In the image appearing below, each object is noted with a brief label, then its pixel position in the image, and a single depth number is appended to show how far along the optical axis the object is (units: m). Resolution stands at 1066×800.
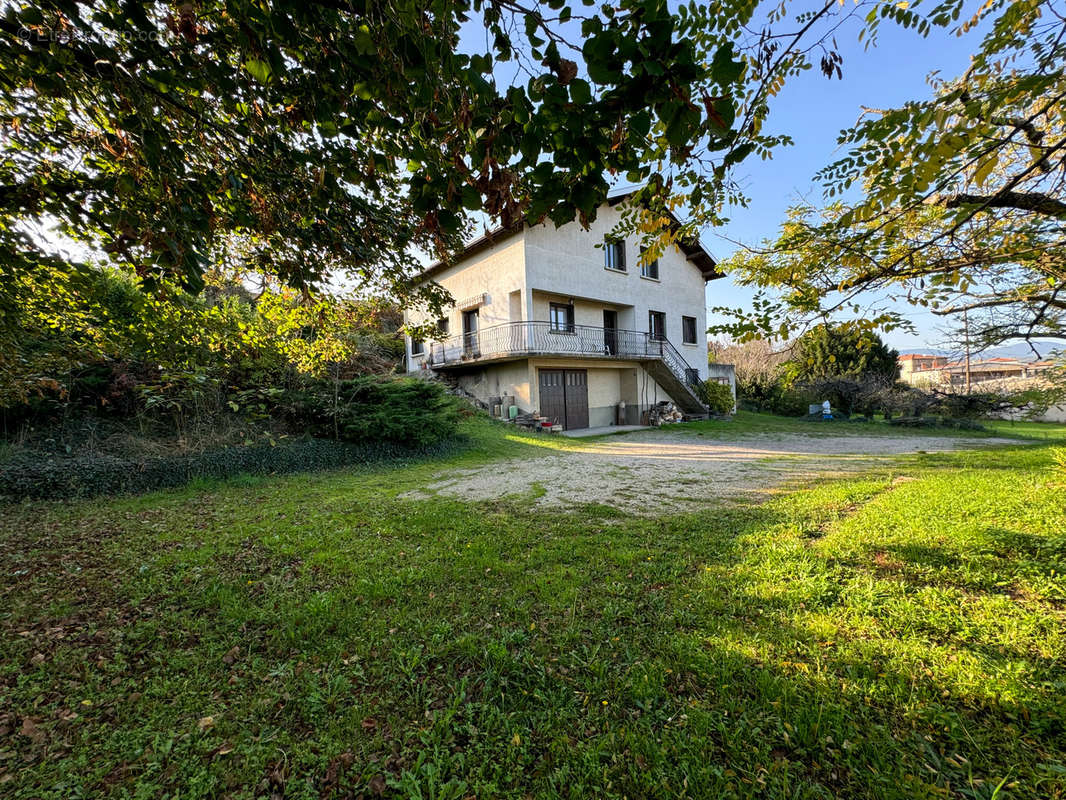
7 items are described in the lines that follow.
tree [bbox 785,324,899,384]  20.25
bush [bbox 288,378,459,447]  9.20
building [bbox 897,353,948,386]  20.22
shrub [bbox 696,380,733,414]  19.05
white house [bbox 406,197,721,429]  14.61
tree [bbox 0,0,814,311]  1.57
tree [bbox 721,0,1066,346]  2.21
